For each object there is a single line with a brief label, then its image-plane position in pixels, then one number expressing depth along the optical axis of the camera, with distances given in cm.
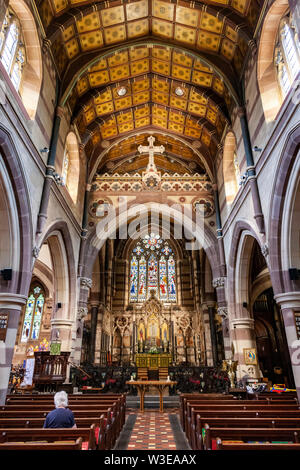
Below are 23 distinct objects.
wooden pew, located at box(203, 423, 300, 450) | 355
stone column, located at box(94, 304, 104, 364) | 2013
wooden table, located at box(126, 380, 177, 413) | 1016
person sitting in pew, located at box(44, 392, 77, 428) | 373
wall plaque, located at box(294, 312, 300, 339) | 807
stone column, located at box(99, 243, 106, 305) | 2183
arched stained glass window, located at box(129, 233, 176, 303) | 2425
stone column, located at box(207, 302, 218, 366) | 1878
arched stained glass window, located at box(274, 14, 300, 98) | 870
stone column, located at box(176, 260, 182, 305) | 2380
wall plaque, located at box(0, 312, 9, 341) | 805
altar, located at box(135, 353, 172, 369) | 1695
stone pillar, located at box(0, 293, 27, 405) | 778
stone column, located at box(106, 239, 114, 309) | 2278
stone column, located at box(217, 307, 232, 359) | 1379
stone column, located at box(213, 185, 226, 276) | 1457
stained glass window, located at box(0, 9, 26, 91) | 871
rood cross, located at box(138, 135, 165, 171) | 1545
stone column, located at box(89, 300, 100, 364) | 1939
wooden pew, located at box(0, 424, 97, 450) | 347
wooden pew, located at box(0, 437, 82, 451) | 280
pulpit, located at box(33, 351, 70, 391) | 1094
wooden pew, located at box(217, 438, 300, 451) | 278
